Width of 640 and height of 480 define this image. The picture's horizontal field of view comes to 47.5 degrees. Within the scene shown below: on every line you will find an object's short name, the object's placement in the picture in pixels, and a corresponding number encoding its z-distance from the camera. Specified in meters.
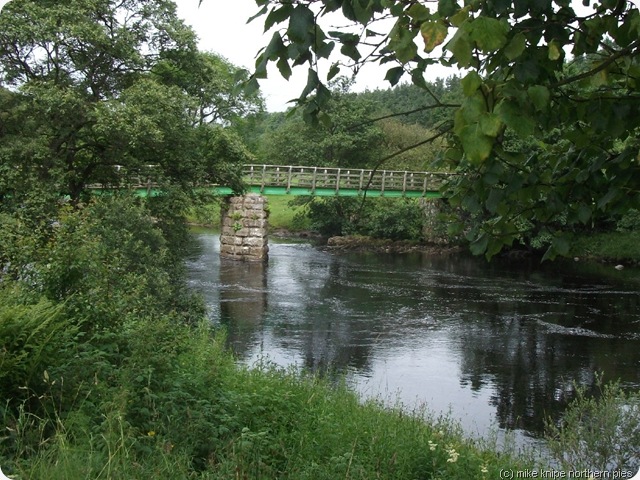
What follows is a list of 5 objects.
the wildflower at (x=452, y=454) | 4.53
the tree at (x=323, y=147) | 38.66
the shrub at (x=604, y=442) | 6.94
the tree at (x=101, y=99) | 15.05
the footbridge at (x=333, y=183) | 34.00
